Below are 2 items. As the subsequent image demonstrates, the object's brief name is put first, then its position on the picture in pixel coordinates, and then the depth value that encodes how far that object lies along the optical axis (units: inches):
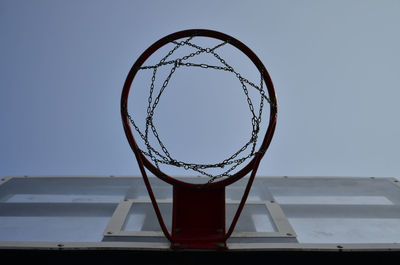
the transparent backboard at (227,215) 108.3
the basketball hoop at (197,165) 109.7
